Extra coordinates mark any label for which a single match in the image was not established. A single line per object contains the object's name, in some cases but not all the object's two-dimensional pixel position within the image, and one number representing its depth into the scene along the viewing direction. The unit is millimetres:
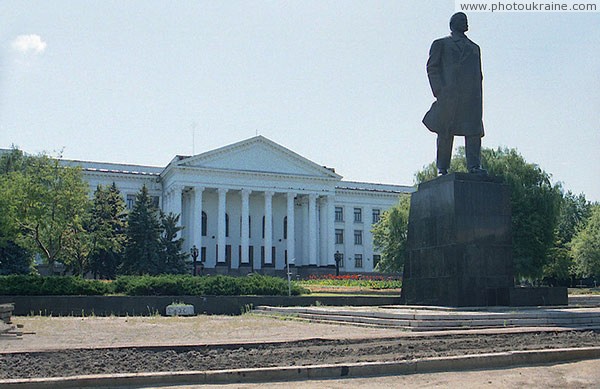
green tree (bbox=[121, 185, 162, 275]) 43625
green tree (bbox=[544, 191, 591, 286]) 48878
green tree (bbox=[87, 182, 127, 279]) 38375
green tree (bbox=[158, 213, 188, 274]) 44953
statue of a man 15234
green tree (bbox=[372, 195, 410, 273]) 41500
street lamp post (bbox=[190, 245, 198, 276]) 44669
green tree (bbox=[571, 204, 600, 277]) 46312
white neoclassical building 60844
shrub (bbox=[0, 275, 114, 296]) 21078
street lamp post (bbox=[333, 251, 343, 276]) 60888
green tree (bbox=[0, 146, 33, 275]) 29641
